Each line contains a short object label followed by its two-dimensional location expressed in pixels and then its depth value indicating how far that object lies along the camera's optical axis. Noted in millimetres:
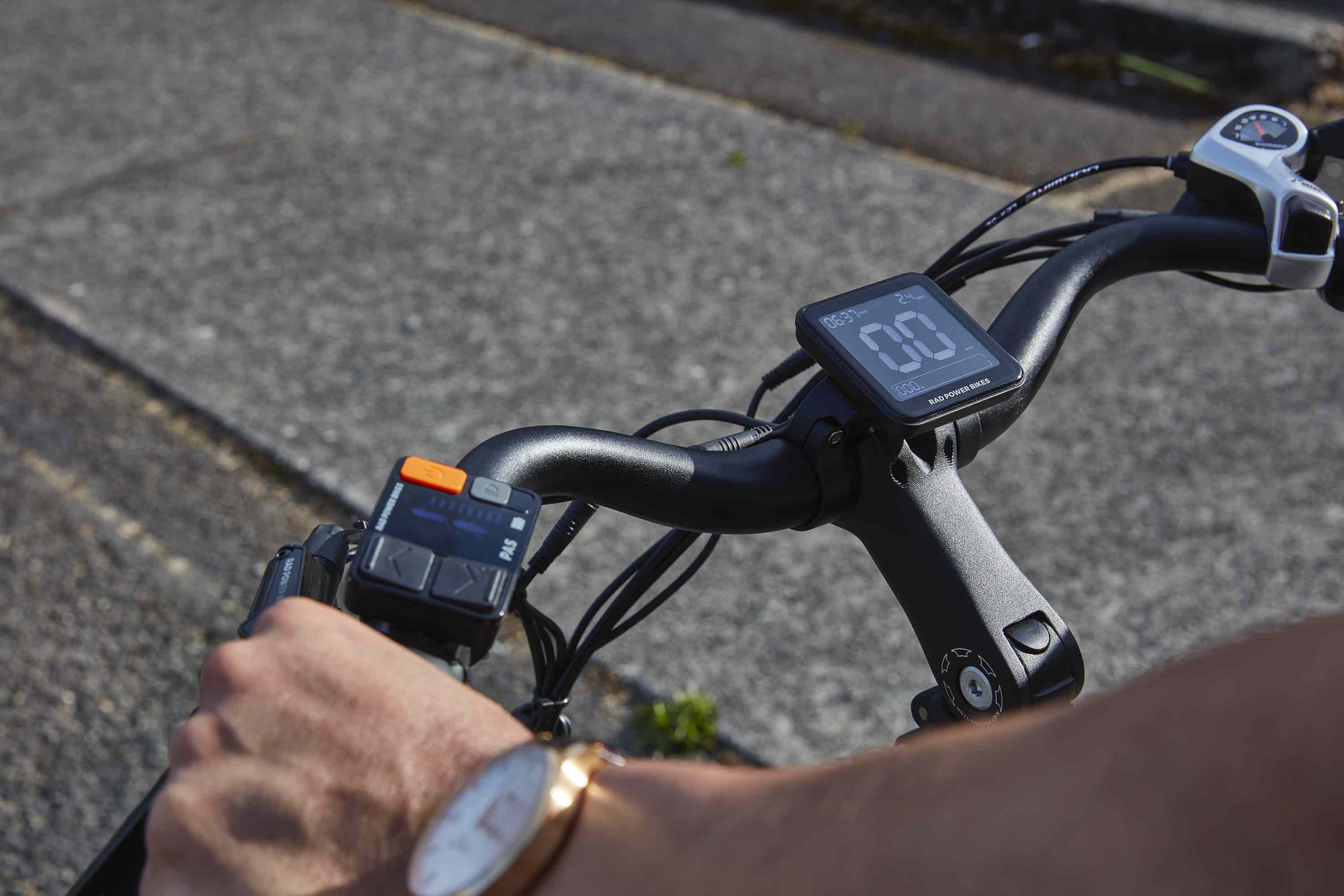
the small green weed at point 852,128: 4852
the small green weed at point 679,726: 2527
